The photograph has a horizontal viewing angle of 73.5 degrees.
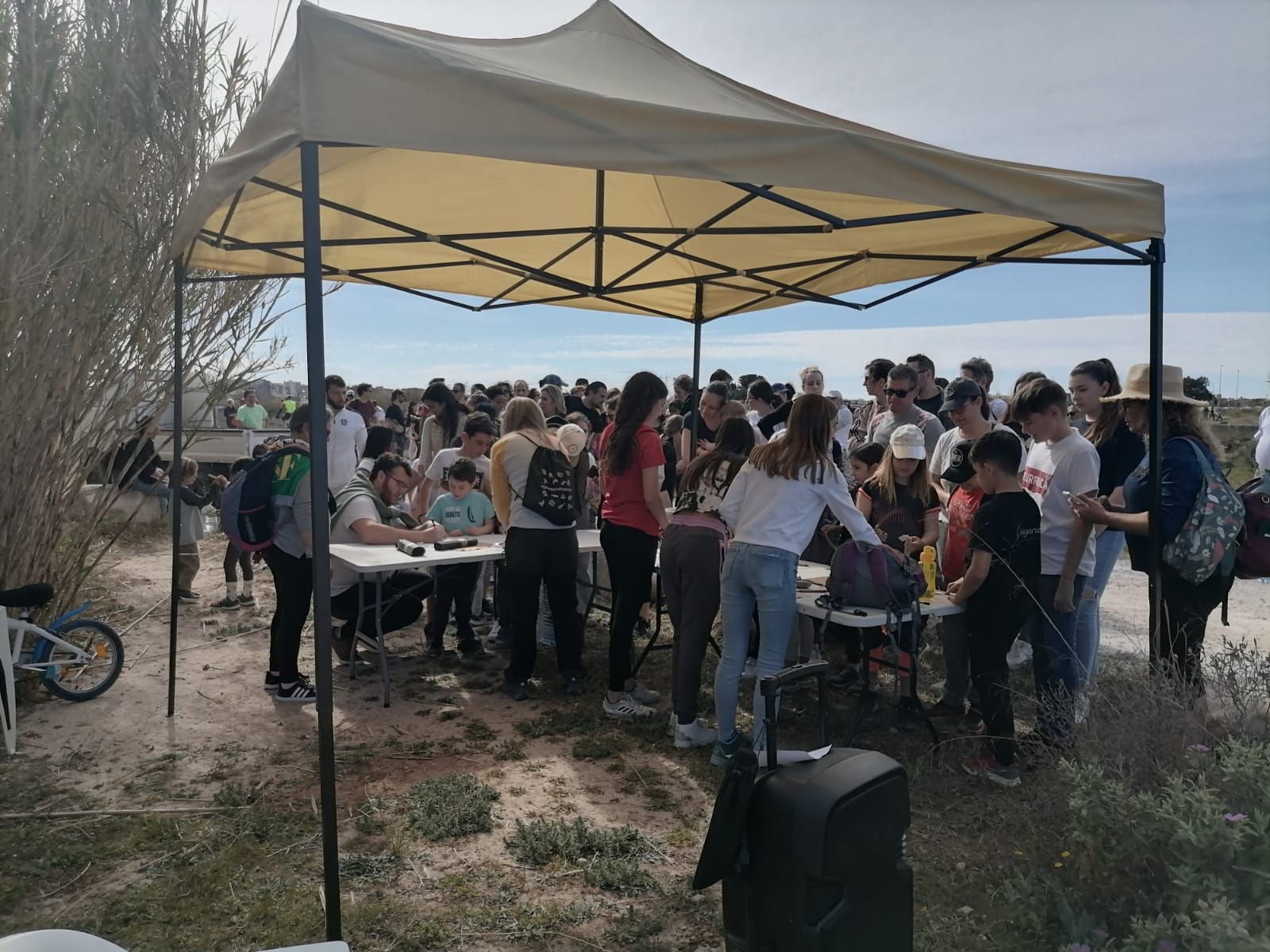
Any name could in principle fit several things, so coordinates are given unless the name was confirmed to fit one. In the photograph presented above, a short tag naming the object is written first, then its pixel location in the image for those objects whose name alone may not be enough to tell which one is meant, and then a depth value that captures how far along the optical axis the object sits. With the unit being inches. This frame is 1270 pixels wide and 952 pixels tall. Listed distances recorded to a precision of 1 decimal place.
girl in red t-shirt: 173.2
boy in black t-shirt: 140.4
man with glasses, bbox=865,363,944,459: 211.0
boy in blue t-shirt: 226.1
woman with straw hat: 137.7
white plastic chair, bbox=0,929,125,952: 46.5
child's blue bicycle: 173.0
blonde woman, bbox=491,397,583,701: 184.1
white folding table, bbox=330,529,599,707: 184.1
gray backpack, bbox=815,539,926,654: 149.9
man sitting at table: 202.4
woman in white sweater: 143.1
